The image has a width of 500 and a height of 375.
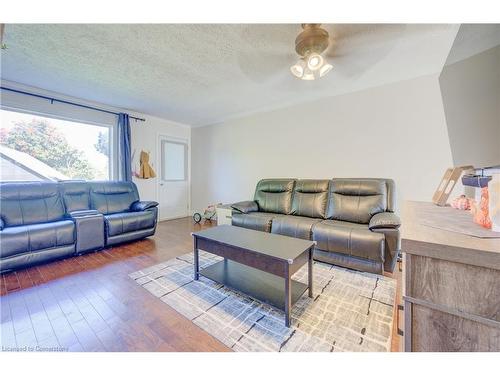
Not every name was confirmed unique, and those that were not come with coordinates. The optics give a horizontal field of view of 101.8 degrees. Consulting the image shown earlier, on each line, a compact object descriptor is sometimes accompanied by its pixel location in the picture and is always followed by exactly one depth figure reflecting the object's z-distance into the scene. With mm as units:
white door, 4742
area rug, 1283
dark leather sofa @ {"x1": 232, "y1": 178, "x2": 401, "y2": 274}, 2078
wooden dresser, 637
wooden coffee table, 1495
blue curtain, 3850
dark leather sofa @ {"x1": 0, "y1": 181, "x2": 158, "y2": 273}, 2170
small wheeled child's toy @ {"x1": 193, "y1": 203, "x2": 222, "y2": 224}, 4496
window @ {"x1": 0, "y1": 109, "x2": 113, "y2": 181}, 2855
